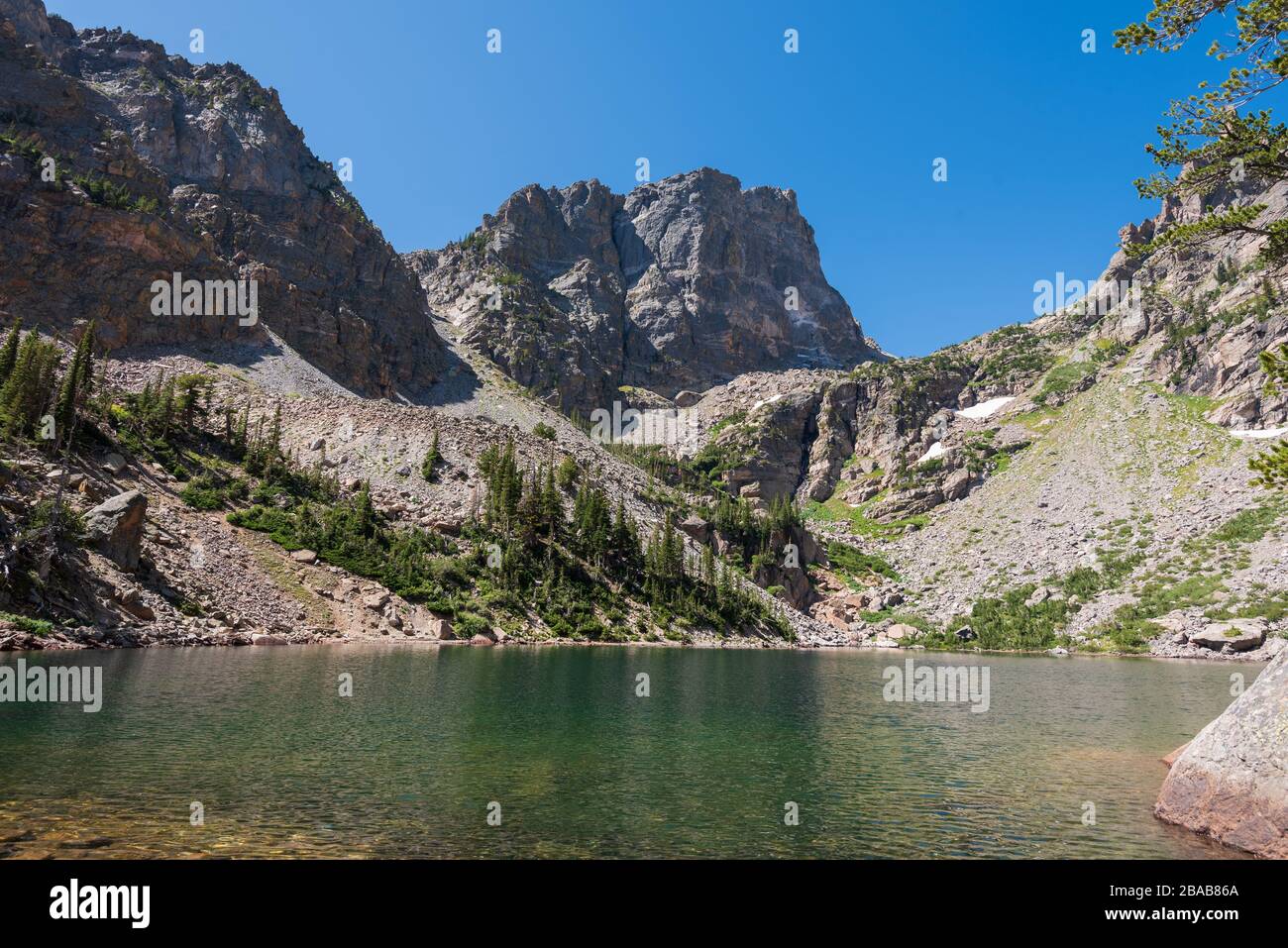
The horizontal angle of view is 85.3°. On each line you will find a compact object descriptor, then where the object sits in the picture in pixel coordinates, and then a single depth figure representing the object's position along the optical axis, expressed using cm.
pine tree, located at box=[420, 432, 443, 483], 10000
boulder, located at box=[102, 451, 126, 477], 6425
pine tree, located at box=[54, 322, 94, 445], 6112
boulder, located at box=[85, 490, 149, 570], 4984
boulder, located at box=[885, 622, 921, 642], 12136
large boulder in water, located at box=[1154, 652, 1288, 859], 1580
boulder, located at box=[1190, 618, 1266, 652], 9162
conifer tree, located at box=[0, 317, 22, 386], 6738
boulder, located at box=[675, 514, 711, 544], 13100
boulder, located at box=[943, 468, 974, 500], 17925
